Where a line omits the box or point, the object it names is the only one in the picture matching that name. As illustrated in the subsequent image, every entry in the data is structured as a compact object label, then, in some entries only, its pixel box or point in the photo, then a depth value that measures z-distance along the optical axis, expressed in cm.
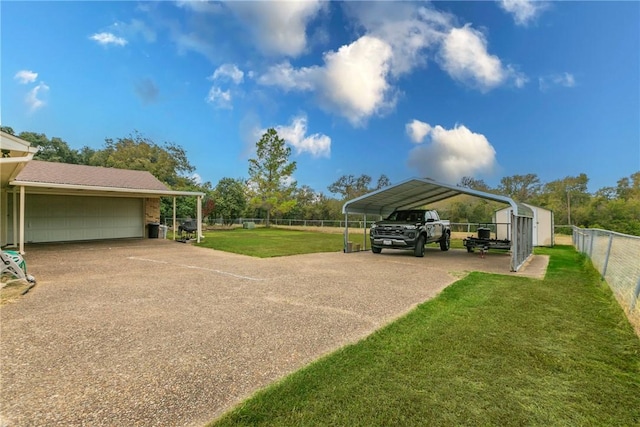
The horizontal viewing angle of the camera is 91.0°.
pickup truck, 1172
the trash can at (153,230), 1836
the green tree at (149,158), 3931
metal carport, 942
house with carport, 1354
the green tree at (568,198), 3354
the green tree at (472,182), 4941
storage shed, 1814
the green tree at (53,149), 3950
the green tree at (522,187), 4353
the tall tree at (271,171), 3462
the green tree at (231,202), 3413
